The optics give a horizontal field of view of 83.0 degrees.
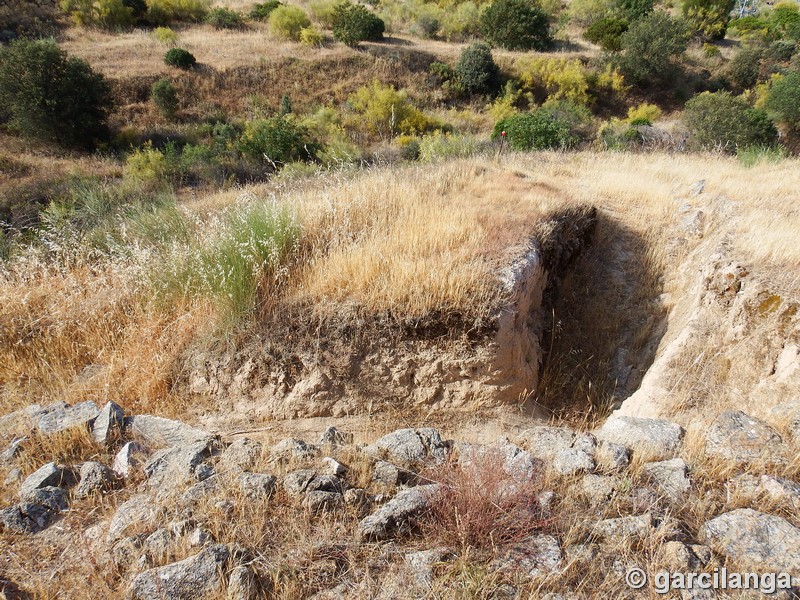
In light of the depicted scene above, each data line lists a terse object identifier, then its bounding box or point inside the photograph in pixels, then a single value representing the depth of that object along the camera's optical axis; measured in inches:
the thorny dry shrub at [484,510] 89.7
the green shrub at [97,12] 974.4
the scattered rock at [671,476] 101.0
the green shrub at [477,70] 891.4
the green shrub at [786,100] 712.4
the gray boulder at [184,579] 80.7
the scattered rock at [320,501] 97.7
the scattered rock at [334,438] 123.0
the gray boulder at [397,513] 91.8
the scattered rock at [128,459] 113.2
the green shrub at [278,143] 601.6
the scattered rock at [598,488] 99.7
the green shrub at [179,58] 821.2
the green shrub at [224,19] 1046.4
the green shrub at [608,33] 1013.8
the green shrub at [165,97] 759.1
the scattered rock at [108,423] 123.8
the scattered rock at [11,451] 117.1
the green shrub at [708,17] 1149.1
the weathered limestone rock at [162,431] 127.6
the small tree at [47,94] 658.2
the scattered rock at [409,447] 116.2
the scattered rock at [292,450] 114.5
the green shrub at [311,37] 959.0
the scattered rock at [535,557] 84.4
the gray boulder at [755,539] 84.9
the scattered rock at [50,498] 102.0
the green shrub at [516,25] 1029.2
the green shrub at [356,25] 958.4
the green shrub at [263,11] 1066.1
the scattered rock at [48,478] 106.1
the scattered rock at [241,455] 111.7
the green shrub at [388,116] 781.3
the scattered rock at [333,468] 108.4
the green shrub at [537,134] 501.7
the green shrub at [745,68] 948.0
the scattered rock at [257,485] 100.0
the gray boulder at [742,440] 109.3
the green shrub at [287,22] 975.0
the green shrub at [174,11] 1055.0
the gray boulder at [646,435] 115.6
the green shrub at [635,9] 1121.4
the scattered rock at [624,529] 89.5
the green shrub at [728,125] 597.9
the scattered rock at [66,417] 124.6
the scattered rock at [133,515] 94.6
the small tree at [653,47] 911.0
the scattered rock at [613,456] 110.7
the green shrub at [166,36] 914.5
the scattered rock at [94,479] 106.6
